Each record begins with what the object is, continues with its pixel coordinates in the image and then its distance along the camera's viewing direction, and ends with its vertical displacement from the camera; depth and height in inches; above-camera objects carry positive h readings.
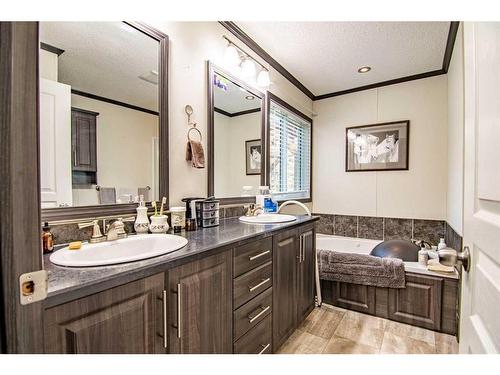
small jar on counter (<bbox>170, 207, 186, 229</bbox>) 55.4 -7.5
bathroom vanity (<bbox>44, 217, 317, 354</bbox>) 26.4 -16.8
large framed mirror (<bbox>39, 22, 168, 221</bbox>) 41.9 +13.5
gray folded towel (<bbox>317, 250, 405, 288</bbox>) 83.3 -30.4
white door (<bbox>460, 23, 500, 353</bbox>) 22.1 -0.3
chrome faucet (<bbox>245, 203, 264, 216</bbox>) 82.9 -8.5
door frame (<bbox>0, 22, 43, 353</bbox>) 16.9 +0.7
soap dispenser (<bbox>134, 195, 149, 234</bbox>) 49.9 -7.6
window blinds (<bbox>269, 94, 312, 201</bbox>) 103.3 +16.0
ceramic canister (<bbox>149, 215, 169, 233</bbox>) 50.9 -8.5
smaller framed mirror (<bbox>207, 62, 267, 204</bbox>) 72.8 +16.1
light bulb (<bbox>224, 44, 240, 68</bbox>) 75.3 +40.6
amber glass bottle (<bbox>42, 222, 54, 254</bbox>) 36.7 -8.8
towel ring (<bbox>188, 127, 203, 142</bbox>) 65.1 +14.7
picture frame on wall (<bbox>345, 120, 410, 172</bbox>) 115.0 +19.0
